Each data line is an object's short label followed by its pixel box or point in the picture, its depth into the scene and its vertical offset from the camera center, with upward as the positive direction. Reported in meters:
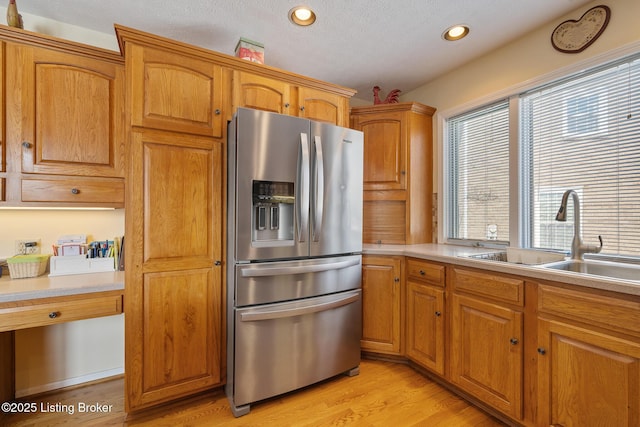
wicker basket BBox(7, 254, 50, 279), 1.60 -0.31
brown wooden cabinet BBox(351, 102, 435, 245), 2.58 +0.39
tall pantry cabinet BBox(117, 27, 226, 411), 1.57 -0.06
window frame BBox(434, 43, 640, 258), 1.74 +0.53
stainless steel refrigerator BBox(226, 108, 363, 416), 1.65 -0.26
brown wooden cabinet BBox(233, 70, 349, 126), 1.87 +0.83
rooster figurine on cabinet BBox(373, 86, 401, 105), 2.77 +1.16
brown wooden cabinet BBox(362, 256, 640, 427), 1.15 -0.67
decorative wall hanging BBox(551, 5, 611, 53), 1.68 +1.15
